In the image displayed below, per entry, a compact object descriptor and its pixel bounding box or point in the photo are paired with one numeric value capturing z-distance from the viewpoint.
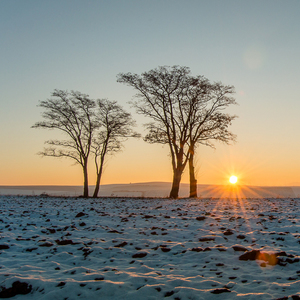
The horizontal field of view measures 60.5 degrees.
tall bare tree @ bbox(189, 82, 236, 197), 26.16
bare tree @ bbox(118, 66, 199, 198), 25.91
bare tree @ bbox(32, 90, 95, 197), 29.20
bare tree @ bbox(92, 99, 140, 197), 30.28
